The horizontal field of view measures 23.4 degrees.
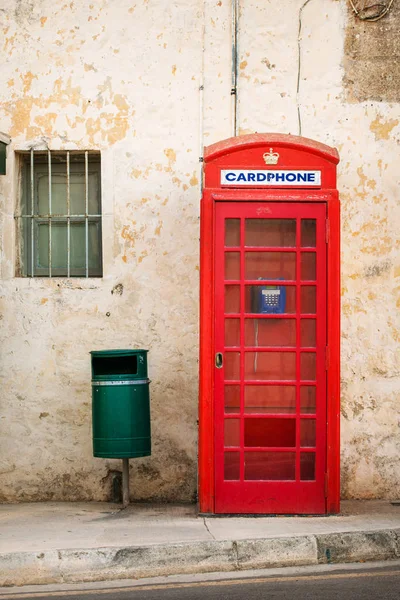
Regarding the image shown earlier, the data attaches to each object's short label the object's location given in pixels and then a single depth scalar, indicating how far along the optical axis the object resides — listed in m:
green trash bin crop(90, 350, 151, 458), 8.19
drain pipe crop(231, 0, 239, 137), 9.03
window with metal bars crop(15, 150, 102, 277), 9.24
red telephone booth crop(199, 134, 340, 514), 7.97
